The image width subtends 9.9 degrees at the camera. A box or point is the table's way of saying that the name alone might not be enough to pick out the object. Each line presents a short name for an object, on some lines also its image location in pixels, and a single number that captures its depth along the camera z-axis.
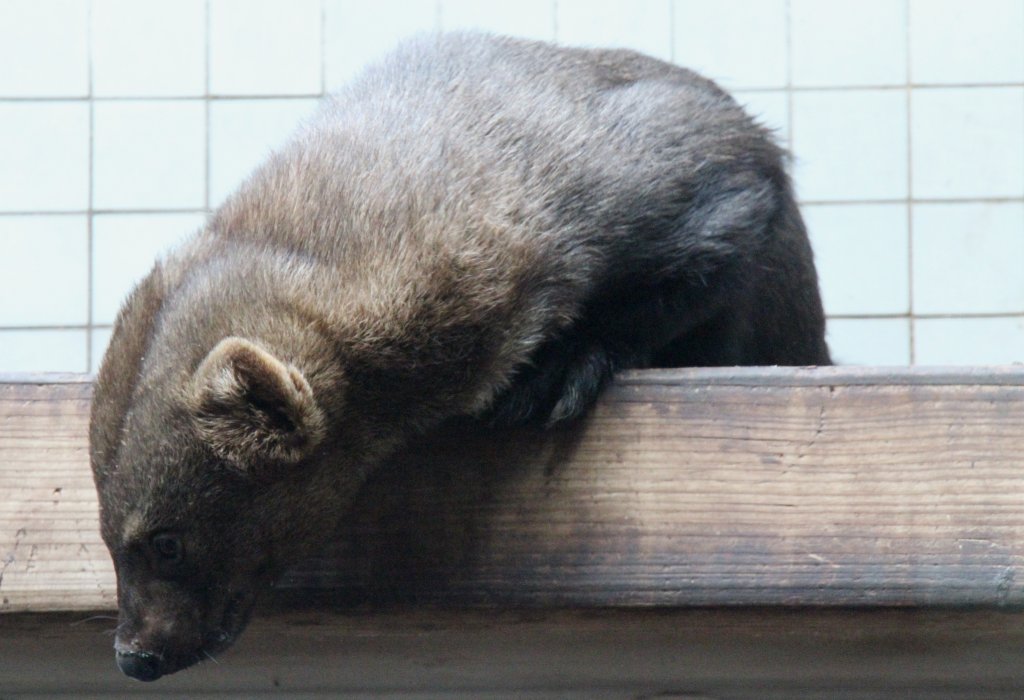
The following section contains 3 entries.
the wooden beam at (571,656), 5.74
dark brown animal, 5.19
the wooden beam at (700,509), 5.44
